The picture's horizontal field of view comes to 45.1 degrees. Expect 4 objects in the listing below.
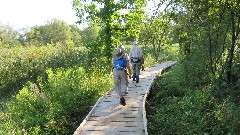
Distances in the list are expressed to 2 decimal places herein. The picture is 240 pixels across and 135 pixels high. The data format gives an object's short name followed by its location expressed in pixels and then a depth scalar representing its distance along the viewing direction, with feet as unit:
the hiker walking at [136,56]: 38.63
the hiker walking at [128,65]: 30.36
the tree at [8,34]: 210.14
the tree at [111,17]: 59.12
